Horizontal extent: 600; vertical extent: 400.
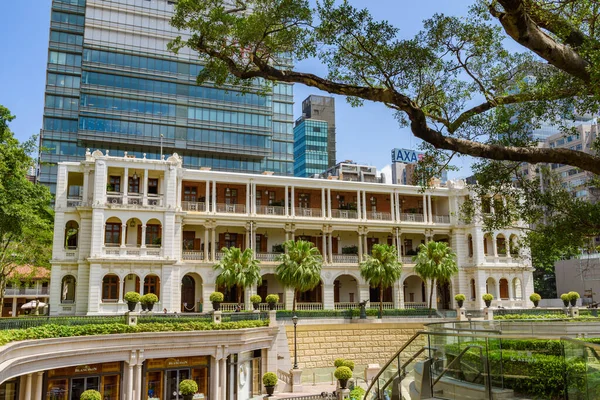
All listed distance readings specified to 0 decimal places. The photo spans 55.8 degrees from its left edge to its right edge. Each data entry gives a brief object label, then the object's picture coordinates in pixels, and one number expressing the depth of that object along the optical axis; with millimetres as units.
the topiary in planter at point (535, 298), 47125
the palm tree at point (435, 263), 44656
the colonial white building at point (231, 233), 41812
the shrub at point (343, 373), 28453
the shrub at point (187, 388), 26197
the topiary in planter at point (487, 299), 45812
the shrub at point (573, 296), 44219
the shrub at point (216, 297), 33575
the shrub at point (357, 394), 25019
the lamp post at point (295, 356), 32912
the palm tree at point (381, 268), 42906
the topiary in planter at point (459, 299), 44406
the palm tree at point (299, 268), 40625
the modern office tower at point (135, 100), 71438
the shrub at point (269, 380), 30500
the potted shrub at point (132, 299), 29428
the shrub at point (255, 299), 37312
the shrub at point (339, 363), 30572
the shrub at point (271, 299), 37156
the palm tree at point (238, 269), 39812
